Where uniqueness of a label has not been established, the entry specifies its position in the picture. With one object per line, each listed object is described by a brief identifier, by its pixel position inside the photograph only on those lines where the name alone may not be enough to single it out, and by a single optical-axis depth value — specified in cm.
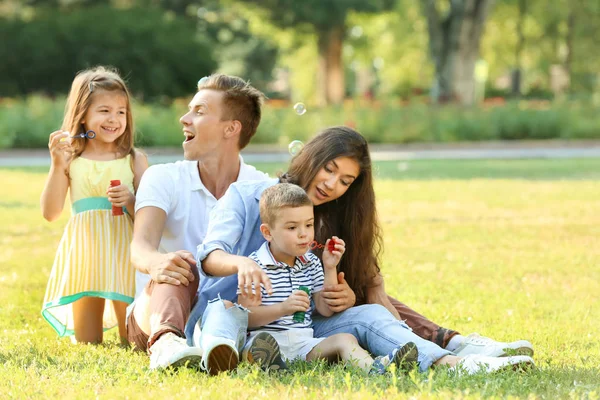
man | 828
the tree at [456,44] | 5362
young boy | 791
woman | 784
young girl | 981
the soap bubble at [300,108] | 1018
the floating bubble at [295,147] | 923
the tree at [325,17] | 6675
